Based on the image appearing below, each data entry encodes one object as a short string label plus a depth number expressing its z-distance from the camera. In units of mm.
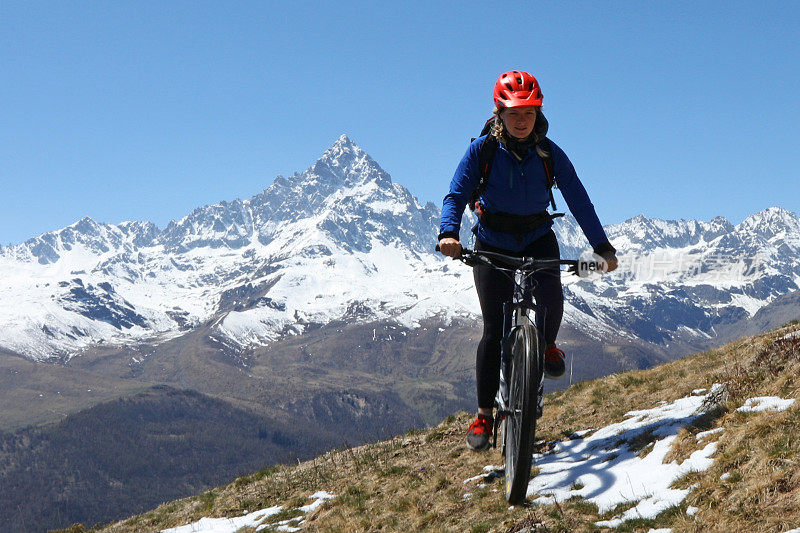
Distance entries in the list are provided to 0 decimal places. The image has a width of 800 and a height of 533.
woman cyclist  8227
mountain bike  7469
